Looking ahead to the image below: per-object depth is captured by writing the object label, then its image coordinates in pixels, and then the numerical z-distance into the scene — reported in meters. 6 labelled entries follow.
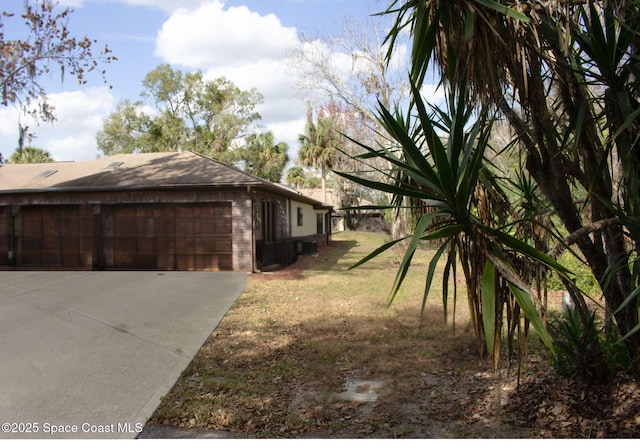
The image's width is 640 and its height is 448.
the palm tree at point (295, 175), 46.38
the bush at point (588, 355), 4.45
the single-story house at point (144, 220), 14.91
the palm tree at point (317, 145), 36.31
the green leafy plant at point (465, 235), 2.82
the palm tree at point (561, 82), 3.61
